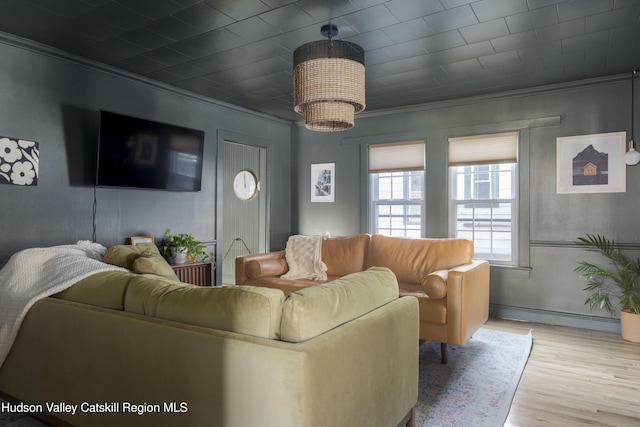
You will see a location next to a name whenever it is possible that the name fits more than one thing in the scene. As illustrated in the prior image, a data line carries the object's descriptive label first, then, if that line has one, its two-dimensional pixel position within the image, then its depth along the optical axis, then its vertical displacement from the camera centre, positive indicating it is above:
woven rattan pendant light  2.60 +0.84
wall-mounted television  3.72 +0.59
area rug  2.33 -1.14
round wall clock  5.89 +0.42
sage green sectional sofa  1.32 -0.52
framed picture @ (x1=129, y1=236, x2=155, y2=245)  4.05 -0.26
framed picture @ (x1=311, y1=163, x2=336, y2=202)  5.84 +0.47
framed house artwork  4.03 +0.53
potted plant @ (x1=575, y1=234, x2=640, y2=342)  3.72 -0.64
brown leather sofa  3.13 -0.53
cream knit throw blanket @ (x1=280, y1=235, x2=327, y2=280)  4.26 -0.47
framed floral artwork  3.25 +0.42
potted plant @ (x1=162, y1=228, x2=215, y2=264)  4.26 -0.36
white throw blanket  2.02 -0.34
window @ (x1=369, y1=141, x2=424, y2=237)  5.26 +0.36
